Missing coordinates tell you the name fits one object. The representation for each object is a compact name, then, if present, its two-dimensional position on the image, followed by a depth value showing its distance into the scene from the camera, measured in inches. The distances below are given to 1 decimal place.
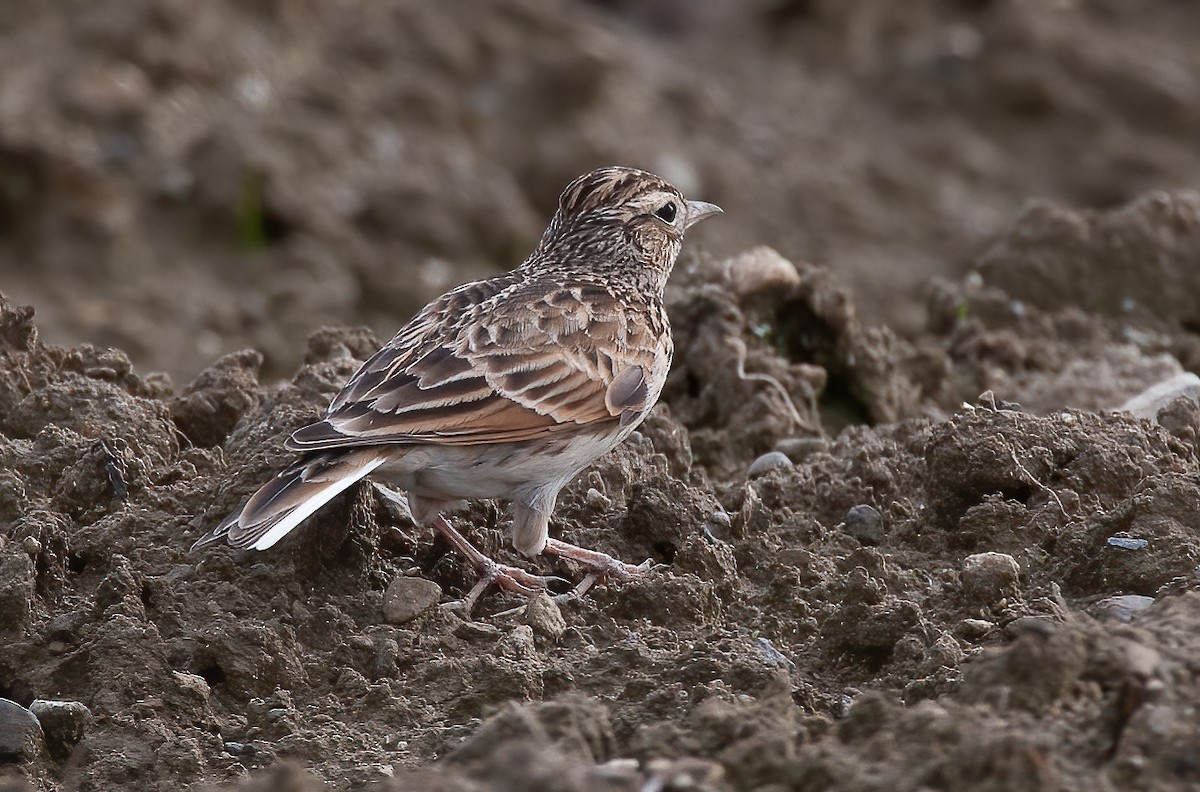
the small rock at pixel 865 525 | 486.0
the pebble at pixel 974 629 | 418.0
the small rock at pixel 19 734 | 390.0
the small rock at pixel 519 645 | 412.5
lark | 428.8
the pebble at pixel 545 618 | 427.5
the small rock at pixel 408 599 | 438.6
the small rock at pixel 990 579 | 433.4
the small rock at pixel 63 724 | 396.5
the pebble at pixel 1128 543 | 436.5
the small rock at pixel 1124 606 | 405.7
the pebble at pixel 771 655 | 398.2
